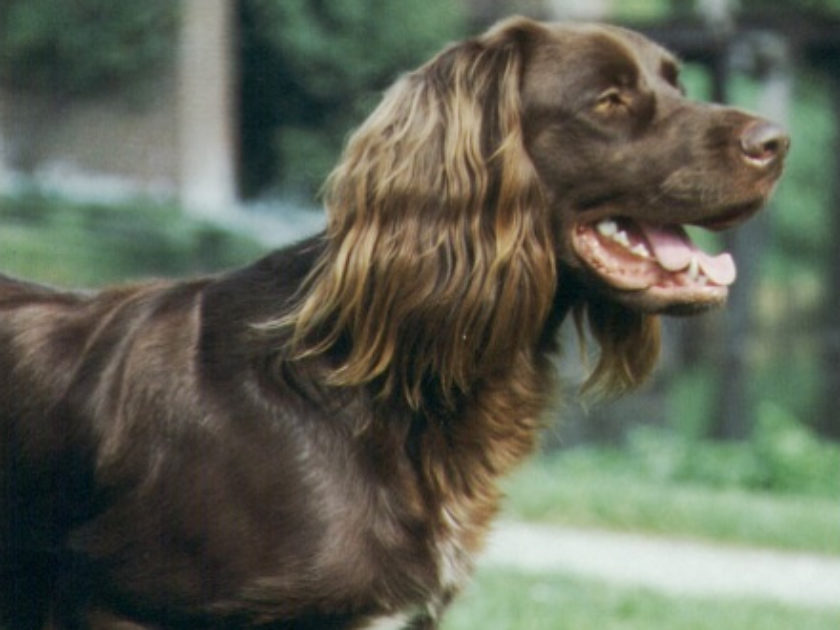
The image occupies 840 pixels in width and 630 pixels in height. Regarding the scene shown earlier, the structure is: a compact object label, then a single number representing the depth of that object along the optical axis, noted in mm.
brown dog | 3750
